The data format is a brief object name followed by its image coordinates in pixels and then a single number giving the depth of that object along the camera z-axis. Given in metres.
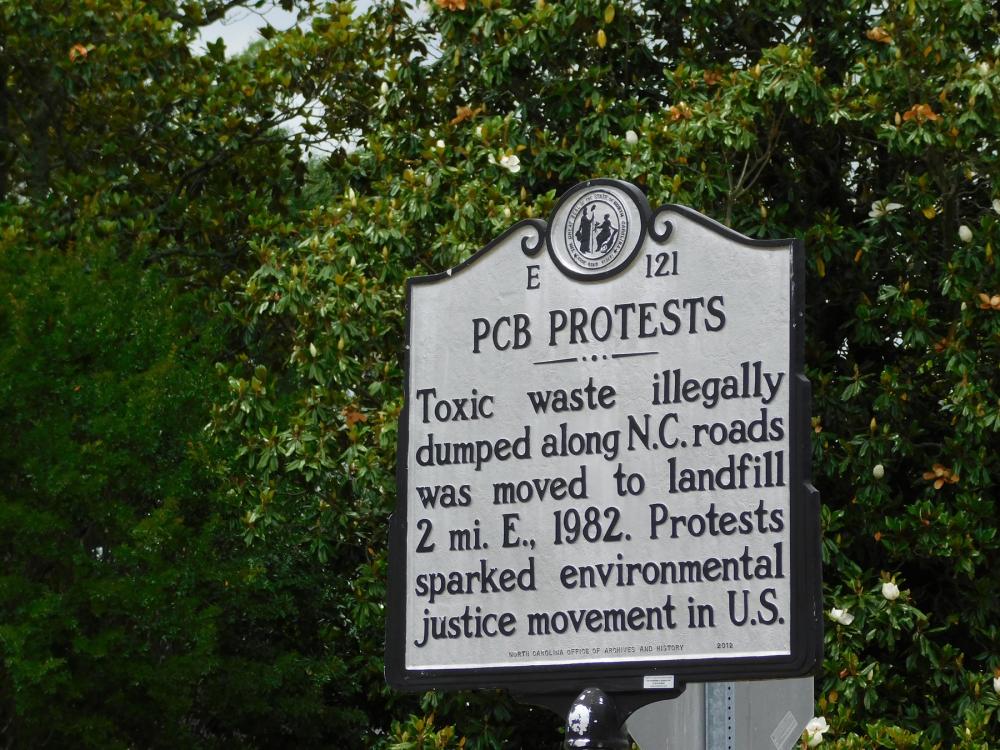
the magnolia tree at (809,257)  12.84
